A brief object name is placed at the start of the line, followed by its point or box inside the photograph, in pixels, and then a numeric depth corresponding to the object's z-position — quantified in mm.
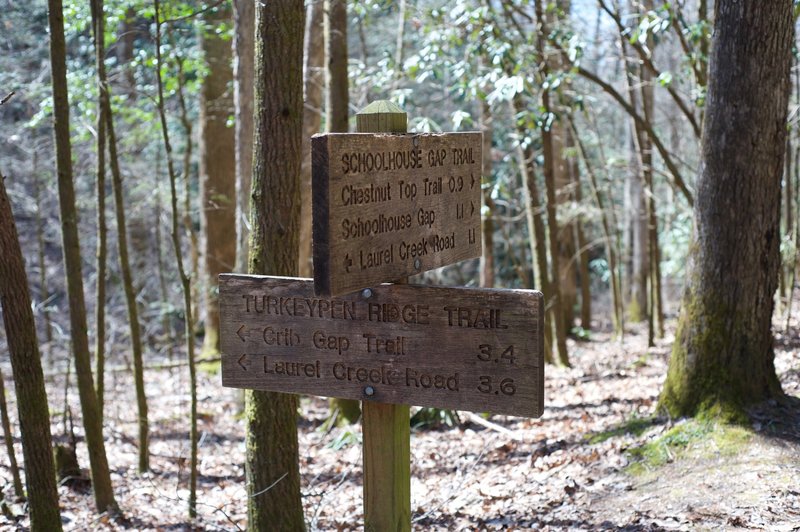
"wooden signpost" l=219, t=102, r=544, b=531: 2746
